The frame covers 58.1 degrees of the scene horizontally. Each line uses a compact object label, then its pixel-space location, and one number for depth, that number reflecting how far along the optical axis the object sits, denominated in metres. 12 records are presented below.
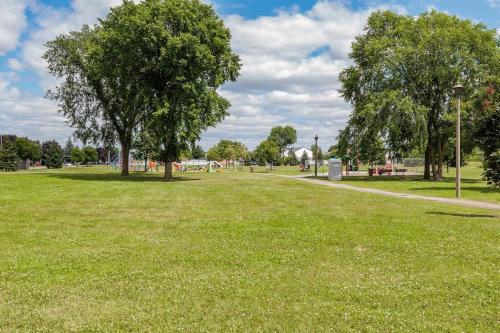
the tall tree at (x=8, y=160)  73.00
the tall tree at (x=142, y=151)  66.00
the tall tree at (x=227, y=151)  130.50
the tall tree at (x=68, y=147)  184.05
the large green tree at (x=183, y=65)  34.78
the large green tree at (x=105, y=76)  37.02
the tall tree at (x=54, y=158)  101.94
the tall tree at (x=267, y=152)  126.62
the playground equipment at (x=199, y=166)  79.81
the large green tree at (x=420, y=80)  39.91
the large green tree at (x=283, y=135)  180.88
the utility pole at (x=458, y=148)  22.01
